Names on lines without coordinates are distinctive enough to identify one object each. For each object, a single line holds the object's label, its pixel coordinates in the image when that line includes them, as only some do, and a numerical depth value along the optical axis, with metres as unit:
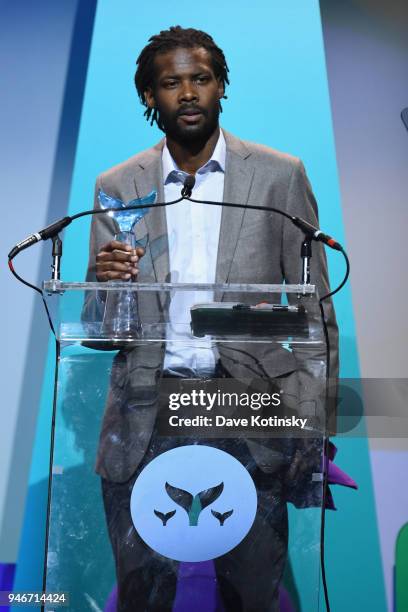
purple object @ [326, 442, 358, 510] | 5.45
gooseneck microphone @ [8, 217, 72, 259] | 5.23
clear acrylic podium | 5.05
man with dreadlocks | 5.06
